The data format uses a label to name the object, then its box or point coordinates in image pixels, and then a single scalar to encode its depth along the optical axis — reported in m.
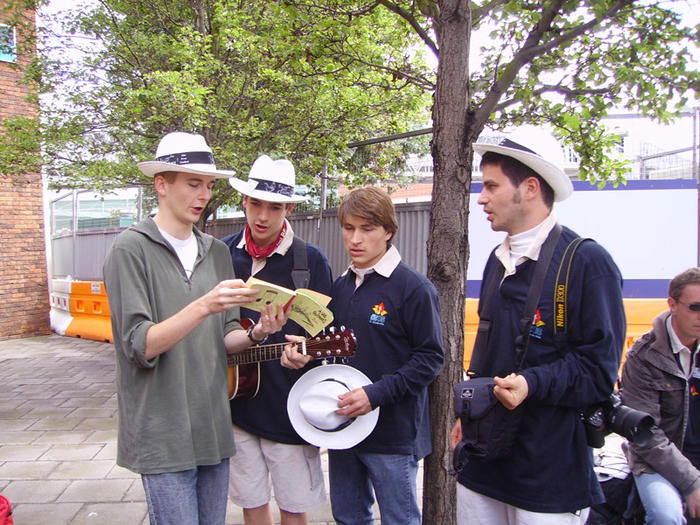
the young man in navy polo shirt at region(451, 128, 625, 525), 2.02
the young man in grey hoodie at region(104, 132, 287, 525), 2.21
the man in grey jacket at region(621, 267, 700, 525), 2.90
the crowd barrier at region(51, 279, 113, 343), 11.91
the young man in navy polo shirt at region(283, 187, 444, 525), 2.70
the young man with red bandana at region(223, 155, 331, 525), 2.98
